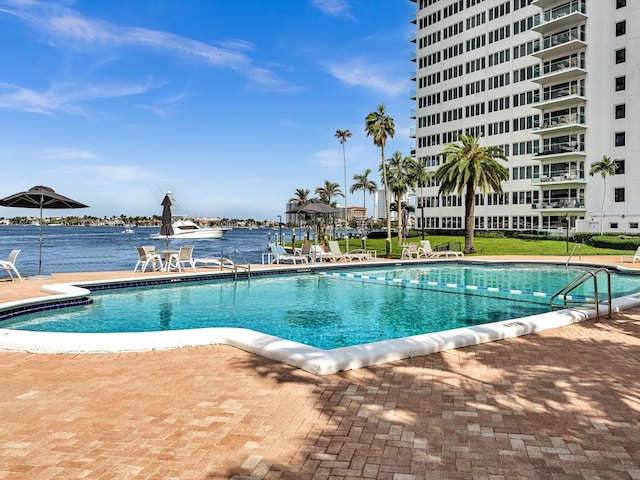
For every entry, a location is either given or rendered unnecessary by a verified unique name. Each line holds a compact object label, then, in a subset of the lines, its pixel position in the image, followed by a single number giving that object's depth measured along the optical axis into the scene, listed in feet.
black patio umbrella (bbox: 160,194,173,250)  68.23
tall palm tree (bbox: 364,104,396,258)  129.08
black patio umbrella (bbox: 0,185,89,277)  57.06
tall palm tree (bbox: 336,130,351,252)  221.05
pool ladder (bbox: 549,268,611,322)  30.55
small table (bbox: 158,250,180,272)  60.54
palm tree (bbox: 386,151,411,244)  209.46
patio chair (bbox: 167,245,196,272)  60.90
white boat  403.05
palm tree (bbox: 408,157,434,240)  201.77
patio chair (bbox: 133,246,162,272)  59.46
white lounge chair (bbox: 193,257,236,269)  65.14
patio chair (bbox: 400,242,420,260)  86.84
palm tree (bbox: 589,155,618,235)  140.67
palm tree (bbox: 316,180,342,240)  286.46
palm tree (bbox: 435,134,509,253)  114.52
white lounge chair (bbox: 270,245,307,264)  76.22
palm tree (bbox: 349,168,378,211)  295.69
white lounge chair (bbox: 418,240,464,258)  89.45
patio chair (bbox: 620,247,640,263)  78.15
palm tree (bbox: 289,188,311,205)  297.94
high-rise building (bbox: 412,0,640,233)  144.97
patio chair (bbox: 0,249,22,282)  50.57
